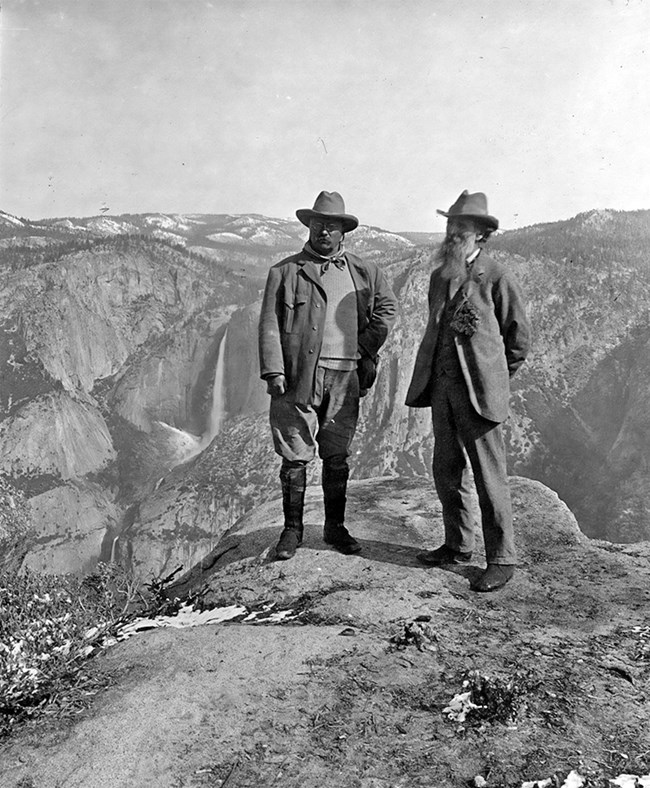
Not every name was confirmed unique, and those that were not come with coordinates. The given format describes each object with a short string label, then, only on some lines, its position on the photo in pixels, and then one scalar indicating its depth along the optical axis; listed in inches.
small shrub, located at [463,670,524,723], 81.9
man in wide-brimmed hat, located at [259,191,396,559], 154.4
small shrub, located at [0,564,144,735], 88.0
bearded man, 139.9
